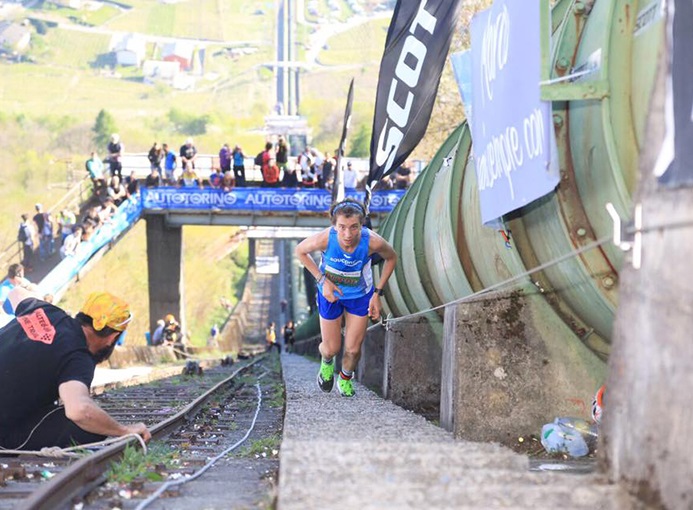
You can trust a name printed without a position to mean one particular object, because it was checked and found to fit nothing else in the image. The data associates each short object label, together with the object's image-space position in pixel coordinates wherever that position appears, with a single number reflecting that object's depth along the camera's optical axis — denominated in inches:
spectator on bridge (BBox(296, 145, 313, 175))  1569.9
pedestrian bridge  1408.7
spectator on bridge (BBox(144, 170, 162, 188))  1588.3
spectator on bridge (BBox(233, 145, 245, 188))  1561.3
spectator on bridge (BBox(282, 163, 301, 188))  1571.1
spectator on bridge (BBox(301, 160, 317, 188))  1553.9
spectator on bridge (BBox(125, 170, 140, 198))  1546.5
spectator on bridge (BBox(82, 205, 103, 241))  1333.7
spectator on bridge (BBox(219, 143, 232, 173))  1561.9
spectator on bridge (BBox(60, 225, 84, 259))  1279.2
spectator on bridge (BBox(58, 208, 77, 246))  1368.1
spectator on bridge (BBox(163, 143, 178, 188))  1606.8
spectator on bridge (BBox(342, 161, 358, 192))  1400.0
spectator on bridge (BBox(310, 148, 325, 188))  1551.4
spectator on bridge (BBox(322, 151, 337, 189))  1517.0
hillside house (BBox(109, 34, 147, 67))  6978.4
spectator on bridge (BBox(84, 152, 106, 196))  1546.5
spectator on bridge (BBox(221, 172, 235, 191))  1551.4
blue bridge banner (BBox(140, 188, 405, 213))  1531.1
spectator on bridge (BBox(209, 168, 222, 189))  1571.1
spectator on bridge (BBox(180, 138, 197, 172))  1611.7
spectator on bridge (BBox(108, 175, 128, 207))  1518.2
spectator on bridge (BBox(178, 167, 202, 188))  1600.6
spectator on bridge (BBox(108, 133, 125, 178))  1512.1
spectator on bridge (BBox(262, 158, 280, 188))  1547.7
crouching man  246.4
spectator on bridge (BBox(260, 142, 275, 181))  1536.7
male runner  329.7
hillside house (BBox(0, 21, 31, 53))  6712.6
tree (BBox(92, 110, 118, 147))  5442.9
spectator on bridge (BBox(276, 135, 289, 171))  1555.1
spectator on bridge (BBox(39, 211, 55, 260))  1362.0
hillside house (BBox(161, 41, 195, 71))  6904.5
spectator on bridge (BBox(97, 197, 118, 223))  1419.7
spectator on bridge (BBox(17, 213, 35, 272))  1336.1
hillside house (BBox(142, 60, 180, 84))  6766.7
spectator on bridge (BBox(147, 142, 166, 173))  1573.6
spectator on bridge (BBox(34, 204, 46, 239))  1347.2
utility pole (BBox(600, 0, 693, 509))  141.9
